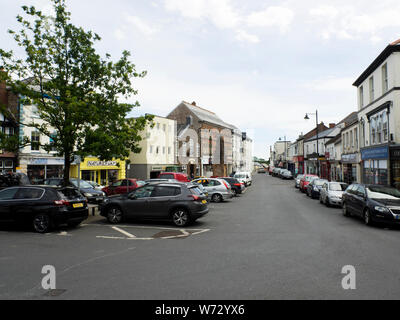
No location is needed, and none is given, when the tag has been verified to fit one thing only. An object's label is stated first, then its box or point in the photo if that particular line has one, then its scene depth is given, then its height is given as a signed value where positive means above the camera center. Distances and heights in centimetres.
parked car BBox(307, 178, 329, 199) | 2244 -169
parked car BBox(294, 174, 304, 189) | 3423 -179
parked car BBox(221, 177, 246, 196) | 2572 -158
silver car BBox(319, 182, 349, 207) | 1712 -164
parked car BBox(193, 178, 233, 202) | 2033 -150
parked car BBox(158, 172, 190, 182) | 2374 -65
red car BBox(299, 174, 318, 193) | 2877 -147
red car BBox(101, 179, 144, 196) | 2075 -126
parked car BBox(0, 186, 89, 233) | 971 -124
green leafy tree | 1245 +356
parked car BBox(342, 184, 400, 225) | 1038 -144
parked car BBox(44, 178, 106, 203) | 1767 -128
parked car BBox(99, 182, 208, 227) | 1090 -137
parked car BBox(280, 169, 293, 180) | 5779 -166
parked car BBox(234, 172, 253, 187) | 3715 -120
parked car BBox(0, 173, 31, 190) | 1611 -52
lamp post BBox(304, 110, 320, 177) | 3539 +593
